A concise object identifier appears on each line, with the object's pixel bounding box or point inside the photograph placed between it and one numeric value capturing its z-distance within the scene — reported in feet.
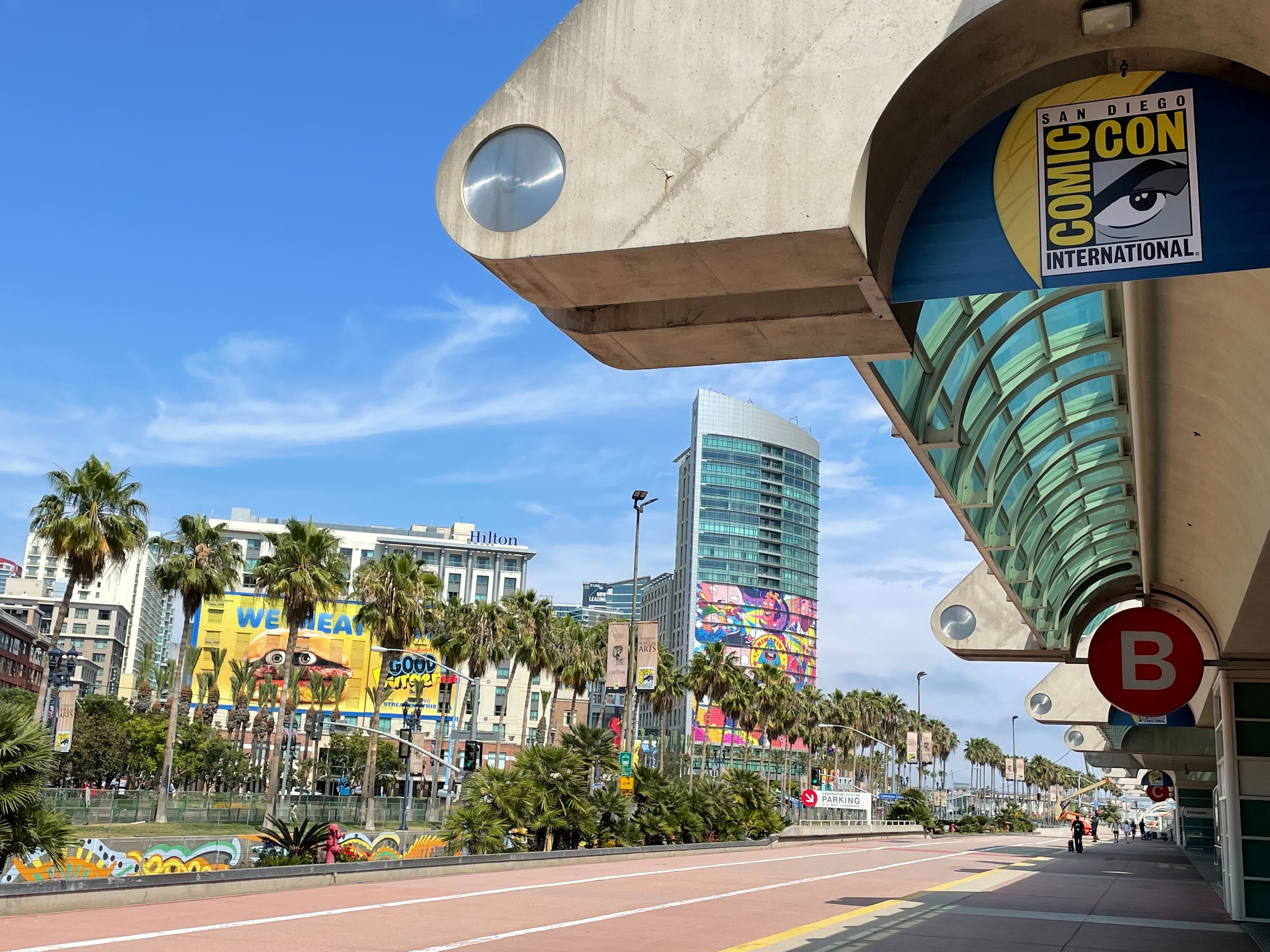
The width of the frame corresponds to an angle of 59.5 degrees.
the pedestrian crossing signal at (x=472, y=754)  111.55
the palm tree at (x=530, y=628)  222.89
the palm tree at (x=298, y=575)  154.51
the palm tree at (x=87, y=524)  128.26
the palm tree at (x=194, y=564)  160.97
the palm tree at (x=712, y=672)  271.69
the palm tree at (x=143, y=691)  387.14
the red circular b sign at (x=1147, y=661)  39.70
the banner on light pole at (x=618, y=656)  108.27
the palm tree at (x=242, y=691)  355.15
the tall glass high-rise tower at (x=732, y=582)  629.10
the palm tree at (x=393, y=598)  175.42
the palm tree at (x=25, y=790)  47.37
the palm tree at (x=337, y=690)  369.50
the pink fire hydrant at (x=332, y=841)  69.00
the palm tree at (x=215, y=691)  374.02
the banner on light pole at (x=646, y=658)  108.27
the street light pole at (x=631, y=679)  116.98
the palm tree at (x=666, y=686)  273.75
